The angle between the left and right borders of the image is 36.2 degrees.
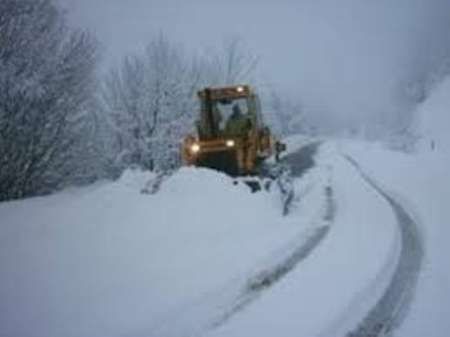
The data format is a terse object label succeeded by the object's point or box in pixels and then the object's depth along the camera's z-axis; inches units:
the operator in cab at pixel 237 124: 912.9
